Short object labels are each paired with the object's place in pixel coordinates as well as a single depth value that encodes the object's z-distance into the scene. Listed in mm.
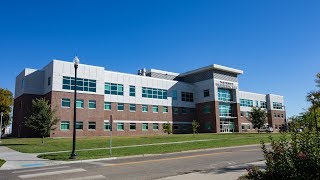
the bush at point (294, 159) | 5466
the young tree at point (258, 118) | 45346
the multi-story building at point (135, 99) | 36457
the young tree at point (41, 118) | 24253
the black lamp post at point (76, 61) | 15991
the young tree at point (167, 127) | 38038
